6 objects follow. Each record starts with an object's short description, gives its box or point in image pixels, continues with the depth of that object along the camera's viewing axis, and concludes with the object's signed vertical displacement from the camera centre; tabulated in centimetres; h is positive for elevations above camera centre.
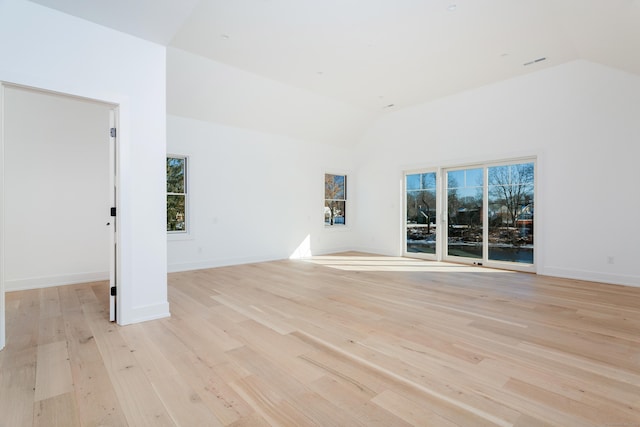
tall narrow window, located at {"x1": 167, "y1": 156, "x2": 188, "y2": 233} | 586 +37
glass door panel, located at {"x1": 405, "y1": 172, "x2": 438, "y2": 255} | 728 +3
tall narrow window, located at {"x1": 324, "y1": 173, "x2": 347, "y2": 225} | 845 +42
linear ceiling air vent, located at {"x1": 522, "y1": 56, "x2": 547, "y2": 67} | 498 +252
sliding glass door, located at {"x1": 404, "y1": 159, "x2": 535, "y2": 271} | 589 +0
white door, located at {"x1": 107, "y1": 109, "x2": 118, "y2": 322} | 314 -3
